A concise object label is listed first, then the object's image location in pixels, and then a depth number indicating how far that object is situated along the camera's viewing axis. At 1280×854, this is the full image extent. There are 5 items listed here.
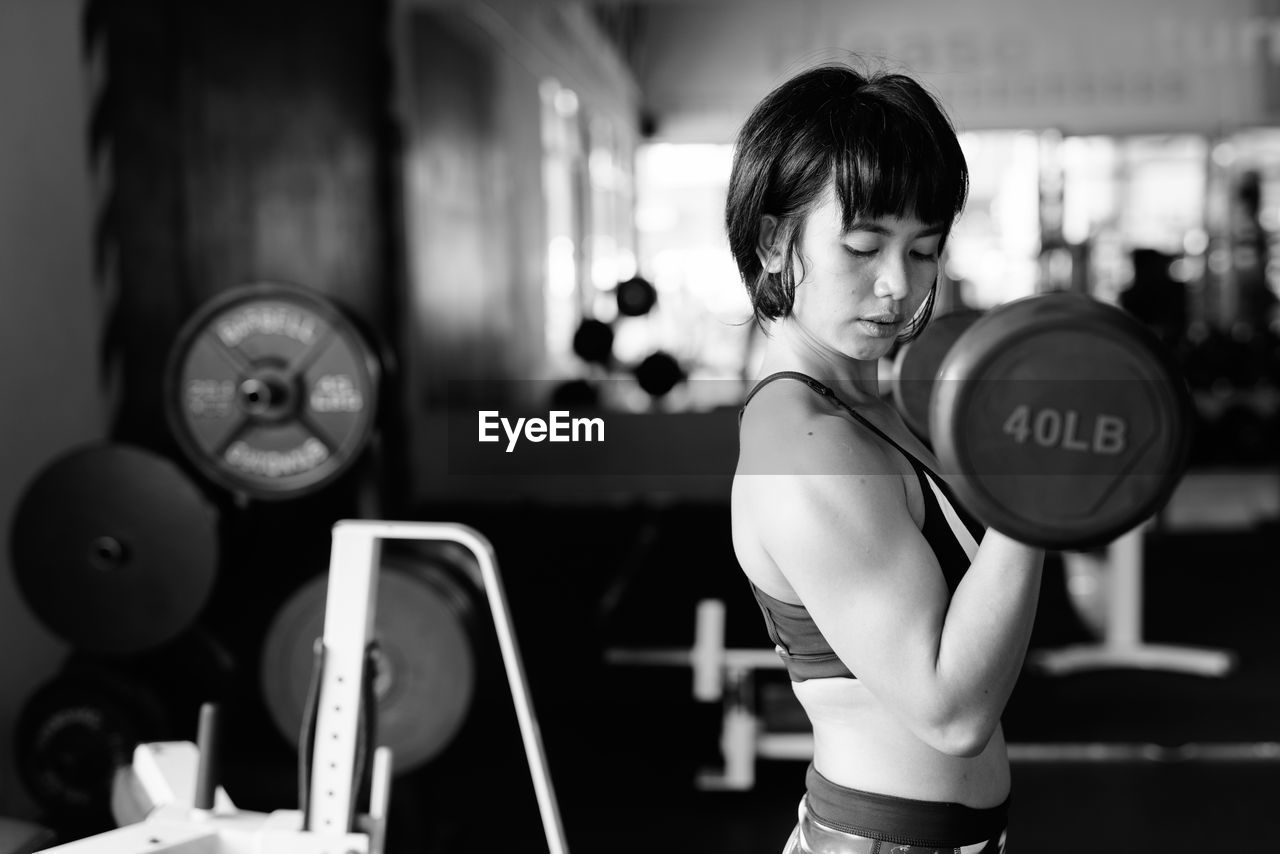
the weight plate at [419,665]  2.38
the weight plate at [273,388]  2.30
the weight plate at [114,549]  2.36
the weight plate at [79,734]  2.47
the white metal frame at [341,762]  1.52
